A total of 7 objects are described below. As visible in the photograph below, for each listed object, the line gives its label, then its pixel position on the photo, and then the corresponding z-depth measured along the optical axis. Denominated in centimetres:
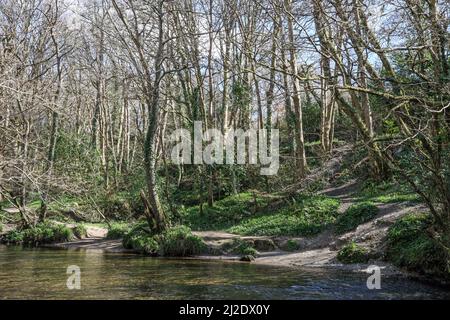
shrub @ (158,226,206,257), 1562
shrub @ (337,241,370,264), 1216
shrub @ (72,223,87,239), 2062
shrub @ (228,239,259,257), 1474
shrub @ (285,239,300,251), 1514
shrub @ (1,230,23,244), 1959
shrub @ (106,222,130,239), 1978
